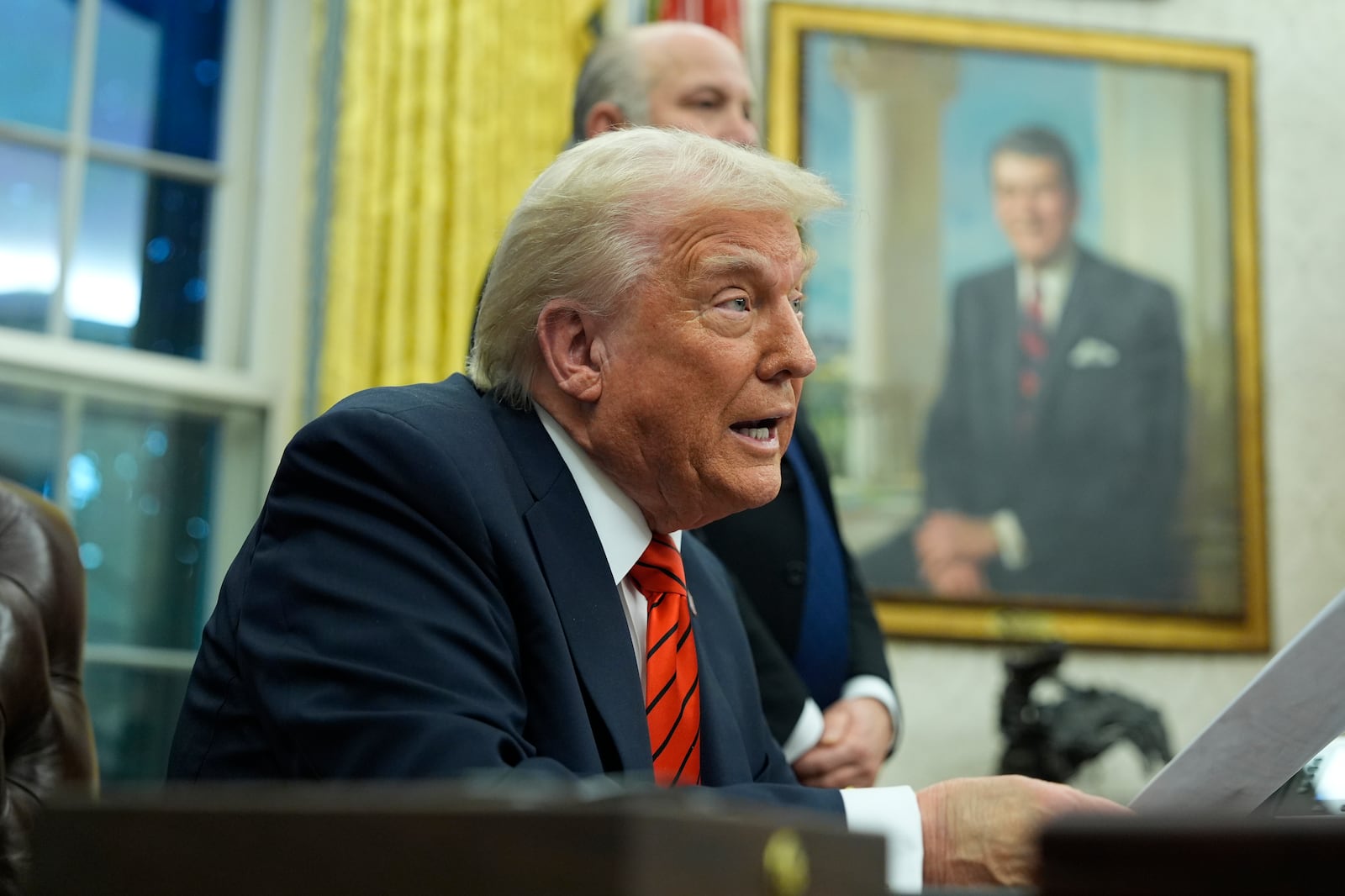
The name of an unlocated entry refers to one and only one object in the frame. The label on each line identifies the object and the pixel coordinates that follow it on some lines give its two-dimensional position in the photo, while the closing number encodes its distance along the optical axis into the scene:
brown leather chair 2.00
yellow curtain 4.09
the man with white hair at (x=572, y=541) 1.41
